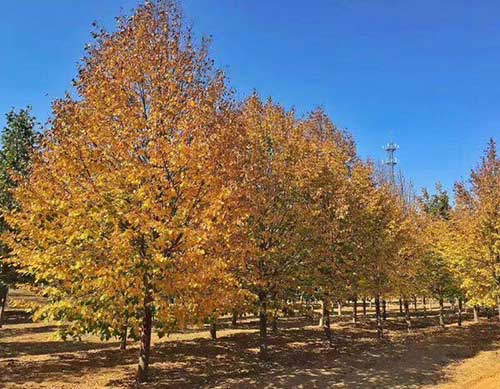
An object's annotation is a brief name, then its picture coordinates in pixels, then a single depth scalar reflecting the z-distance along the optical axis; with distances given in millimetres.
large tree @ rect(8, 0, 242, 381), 10188
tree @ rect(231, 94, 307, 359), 16203
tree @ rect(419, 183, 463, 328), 32344
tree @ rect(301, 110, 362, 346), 18234
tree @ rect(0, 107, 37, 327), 23531
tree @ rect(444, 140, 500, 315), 24406
